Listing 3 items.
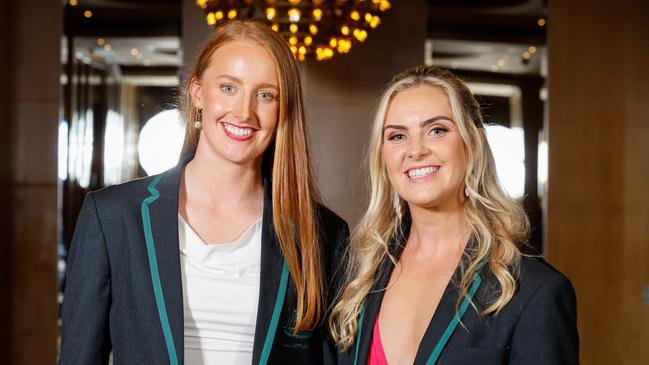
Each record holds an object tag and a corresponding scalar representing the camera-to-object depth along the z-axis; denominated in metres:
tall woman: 2.05
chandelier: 5.12
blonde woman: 1.91
